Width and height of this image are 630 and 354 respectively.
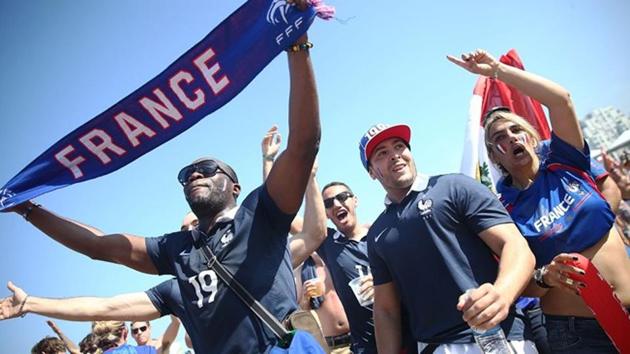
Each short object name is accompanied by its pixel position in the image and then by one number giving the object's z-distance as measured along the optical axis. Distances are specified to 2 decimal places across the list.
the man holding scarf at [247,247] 2.48
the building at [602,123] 147.09
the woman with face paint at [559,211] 2.49
